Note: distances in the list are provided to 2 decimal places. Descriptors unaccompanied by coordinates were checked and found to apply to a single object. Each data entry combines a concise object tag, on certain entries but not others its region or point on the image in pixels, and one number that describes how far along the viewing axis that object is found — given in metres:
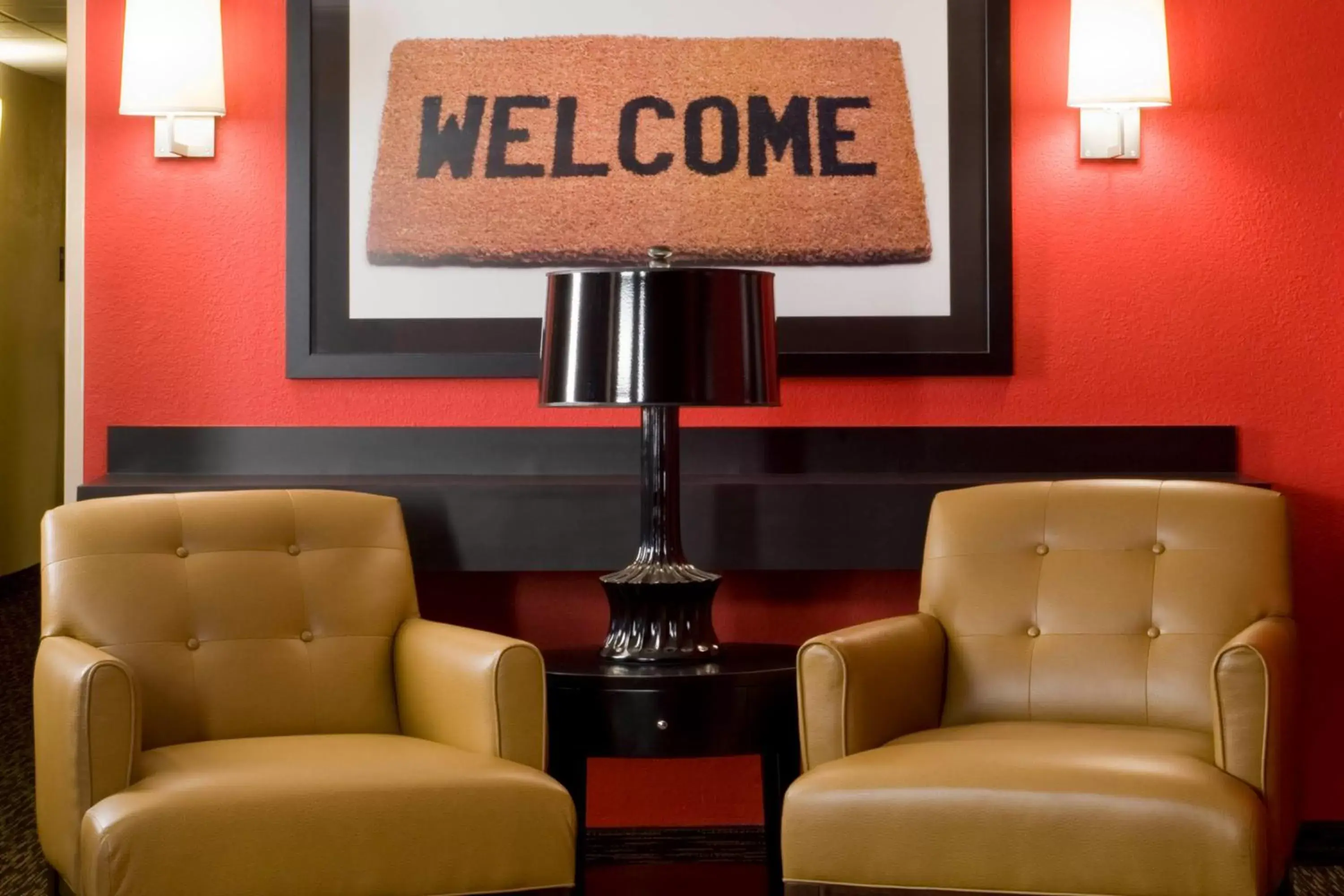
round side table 2.59
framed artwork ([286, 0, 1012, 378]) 3.26
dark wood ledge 3.26
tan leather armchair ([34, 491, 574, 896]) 2.16
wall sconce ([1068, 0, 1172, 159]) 3.13
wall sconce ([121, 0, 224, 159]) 3.11
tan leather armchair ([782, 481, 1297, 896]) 2.19
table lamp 2.66
